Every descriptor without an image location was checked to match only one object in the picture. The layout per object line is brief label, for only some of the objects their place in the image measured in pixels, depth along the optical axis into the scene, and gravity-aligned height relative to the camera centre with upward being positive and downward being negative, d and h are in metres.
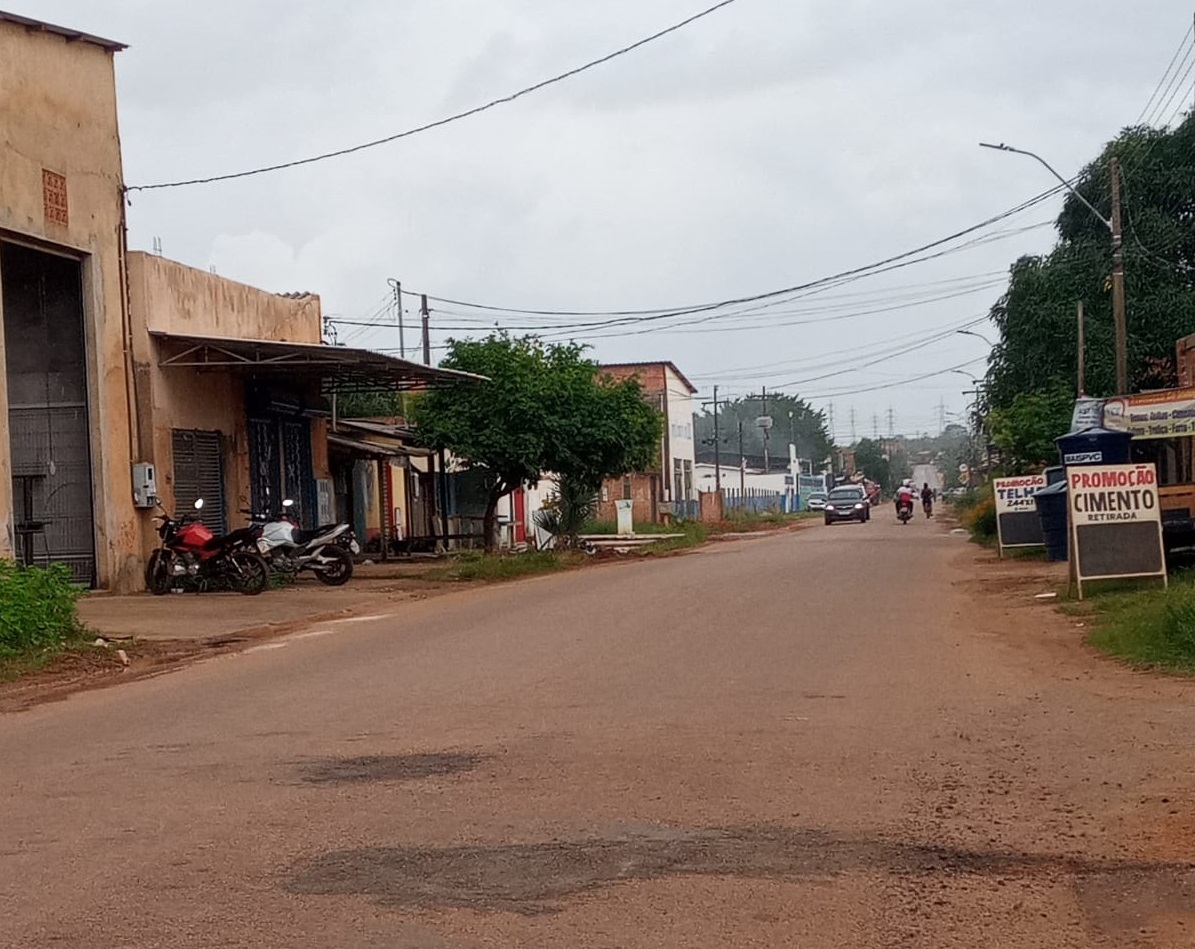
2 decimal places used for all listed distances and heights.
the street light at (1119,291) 29.52 +3.47
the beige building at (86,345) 22.66 +2.92
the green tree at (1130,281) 45.34 +5.79
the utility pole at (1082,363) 39.01 +3.09
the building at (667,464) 78.69 +2.09
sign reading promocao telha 29.47 -0.62
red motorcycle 23.86 -0.55
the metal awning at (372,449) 35.66 +1.59
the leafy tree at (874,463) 166.50 +2.65
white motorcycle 24.92 -0.46
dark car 67.12 -0.67
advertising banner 20.83 +0.79
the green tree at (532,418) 35.50 +2.05
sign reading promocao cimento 18.11 -0.52
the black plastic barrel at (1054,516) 25.80 -0.63
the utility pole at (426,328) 49.34 +5.87
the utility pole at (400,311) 52.54 +6.93
